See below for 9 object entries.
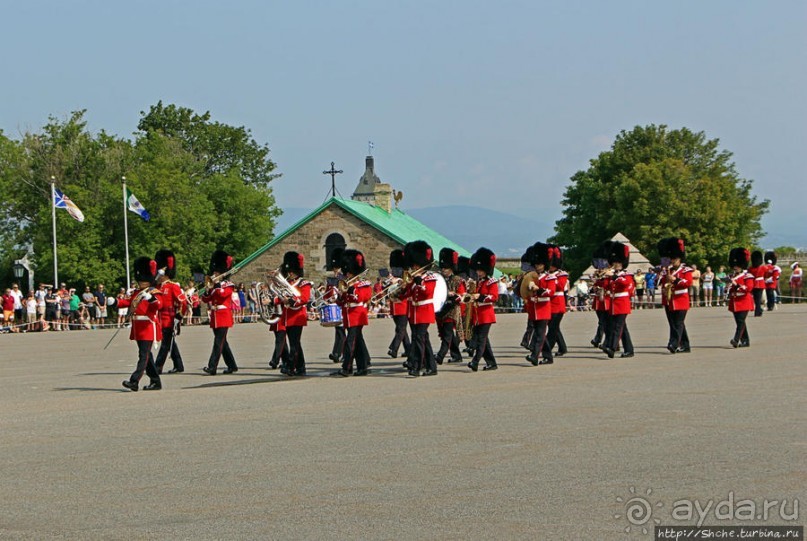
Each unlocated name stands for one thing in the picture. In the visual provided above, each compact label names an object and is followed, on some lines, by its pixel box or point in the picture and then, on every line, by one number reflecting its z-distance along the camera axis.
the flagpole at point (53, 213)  43.46
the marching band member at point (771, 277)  31.64
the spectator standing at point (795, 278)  41.72
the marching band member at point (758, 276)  28.02
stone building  49.97
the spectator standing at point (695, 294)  42.43
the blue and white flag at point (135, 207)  46.00
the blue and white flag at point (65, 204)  43.88
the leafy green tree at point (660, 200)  61.09
